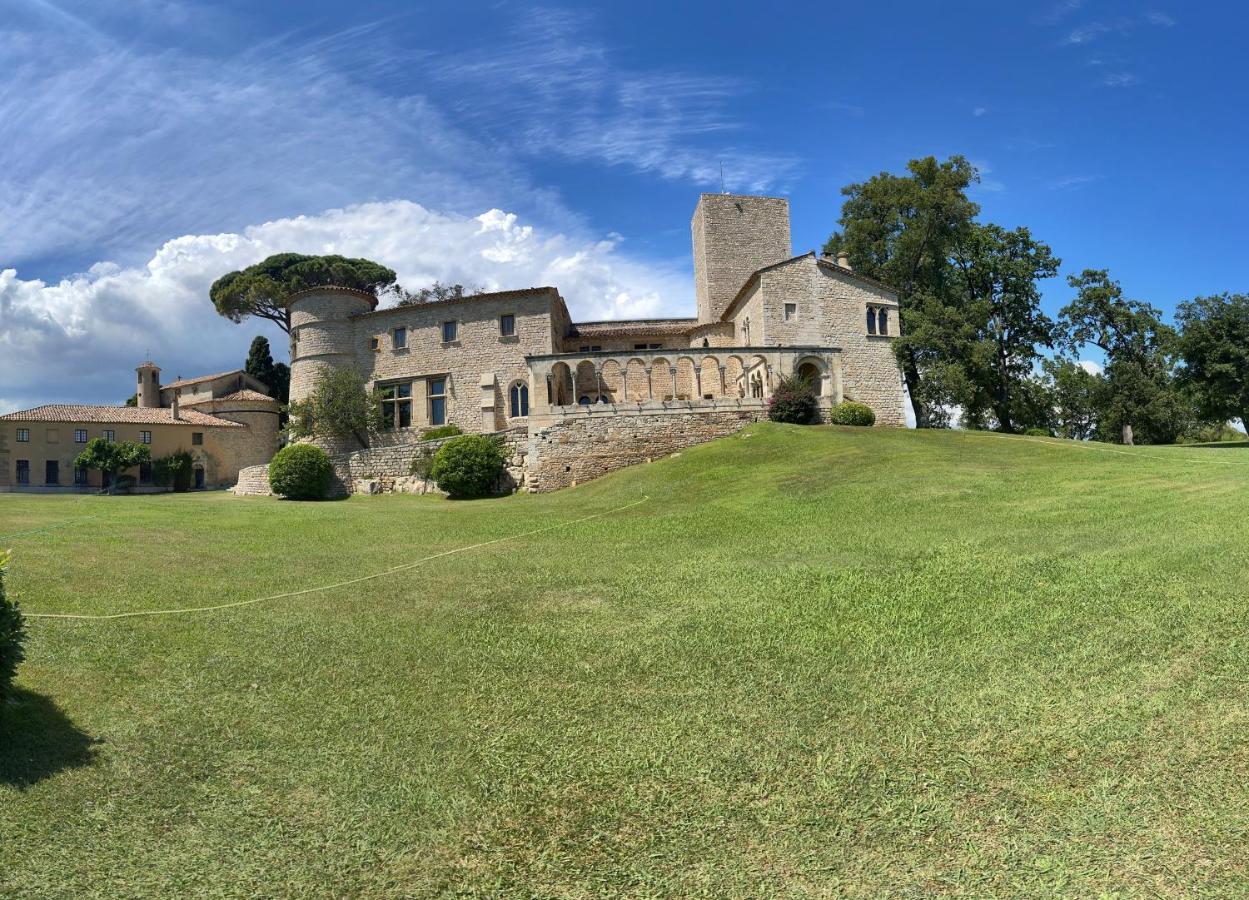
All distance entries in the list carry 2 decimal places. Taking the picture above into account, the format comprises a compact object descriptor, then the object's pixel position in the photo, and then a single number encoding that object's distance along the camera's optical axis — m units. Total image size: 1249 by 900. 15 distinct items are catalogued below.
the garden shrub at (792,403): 30.72
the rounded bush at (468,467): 28.33
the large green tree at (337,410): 38.25
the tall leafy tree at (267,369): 56.09
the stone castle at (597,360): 29.73
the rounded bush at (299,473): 32.59
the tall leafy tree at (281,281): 54.38
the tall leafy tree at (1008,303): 42.75
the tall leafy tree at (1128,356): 45.03
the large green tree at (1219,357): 39.12
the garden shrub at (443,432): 36.81
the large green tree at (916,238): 39.16
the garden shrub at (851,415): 32.00
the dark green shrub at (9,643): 6.00
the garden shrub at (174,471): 42.50
